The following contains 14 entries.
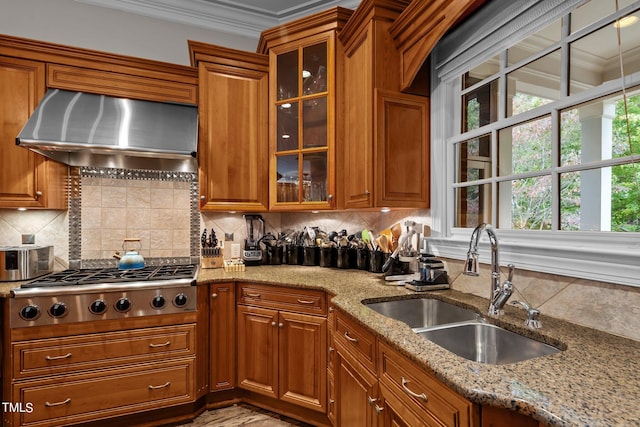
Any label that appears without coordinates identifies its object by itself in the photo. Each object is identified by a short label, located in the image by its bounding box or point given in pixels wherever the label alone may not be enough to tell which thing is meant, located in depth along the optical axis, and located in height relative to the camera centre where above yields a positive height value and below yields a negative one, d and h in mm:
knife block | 2516 -361
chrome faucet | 1312 -239
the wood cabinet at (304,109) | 2250 +793
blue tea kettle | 2385 -339
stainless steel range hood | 1971 +548
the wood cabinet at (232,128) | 2441 +668
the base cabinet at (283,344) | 1937 -853
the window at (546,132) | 1159 +389
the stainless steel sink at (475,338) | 1162 -499
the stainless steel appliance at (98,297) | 1807 -514
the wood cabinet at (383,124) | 1924 +568
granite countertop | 680 -420
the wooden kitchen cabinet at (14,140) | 2107 +478
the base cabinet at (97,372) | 1792 -962
